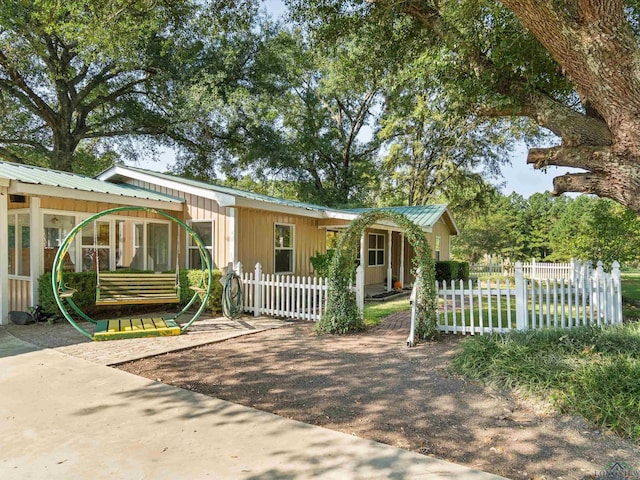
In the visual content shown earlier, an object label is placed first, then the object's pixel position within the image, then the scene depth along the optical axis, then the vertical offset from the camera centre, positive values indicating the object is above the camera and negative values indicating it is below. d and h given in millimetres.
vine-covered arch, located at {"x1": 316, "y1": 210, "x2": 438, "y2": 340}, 6949 -252
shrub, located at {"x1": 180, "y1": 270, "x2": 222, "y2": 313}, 9320 -630
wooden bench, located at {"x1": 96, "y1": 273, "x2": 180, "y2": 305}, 7598 -541
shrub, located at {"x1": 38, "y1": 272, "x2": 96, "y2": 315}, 8219 -594
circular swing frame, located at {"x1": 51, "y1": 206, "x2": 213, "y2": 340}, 6527 -224
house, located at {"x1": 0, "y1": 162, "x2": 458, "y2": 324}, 8398 +878
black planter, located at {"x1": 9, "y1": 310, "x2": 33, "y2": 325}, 8008 -1083
